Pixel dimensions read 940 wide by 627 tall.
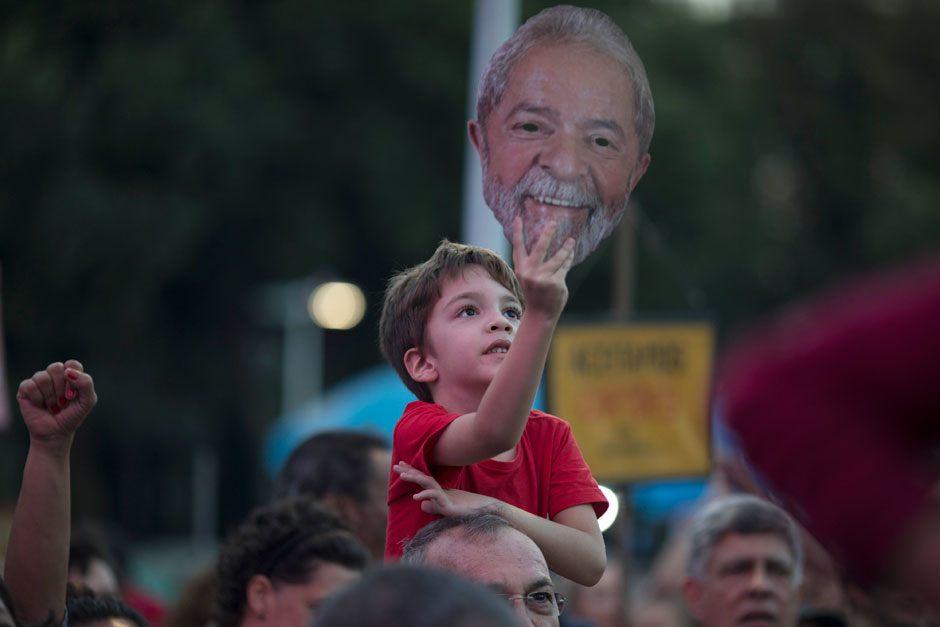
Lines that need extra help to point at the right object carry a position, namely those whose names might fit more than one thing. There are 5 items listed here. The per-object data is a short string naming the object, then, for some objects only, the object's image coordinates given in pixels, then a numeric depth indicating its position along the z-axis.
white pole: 8.64
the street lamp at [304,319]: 38.94
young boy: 4.96
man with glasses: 5.03
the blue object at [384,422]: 19.08
